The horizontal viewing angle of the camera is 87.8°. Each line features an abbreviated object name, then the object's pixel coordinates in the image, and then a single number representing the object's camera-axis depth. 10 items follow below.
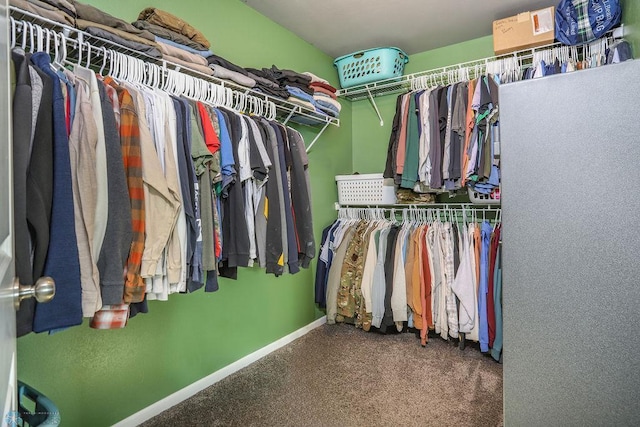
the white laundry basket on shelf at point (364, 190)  2.78
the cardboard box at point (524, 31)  2.13
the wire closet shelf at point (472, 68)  2.09
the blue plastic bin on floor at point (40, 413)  0.73
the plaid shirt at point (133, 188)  1.10
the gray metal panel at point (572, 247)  0.79
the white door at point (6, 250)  0.52
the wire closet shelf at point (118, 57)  1.06
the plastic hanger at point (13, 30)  1.02
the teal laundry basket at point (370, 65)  2.68
